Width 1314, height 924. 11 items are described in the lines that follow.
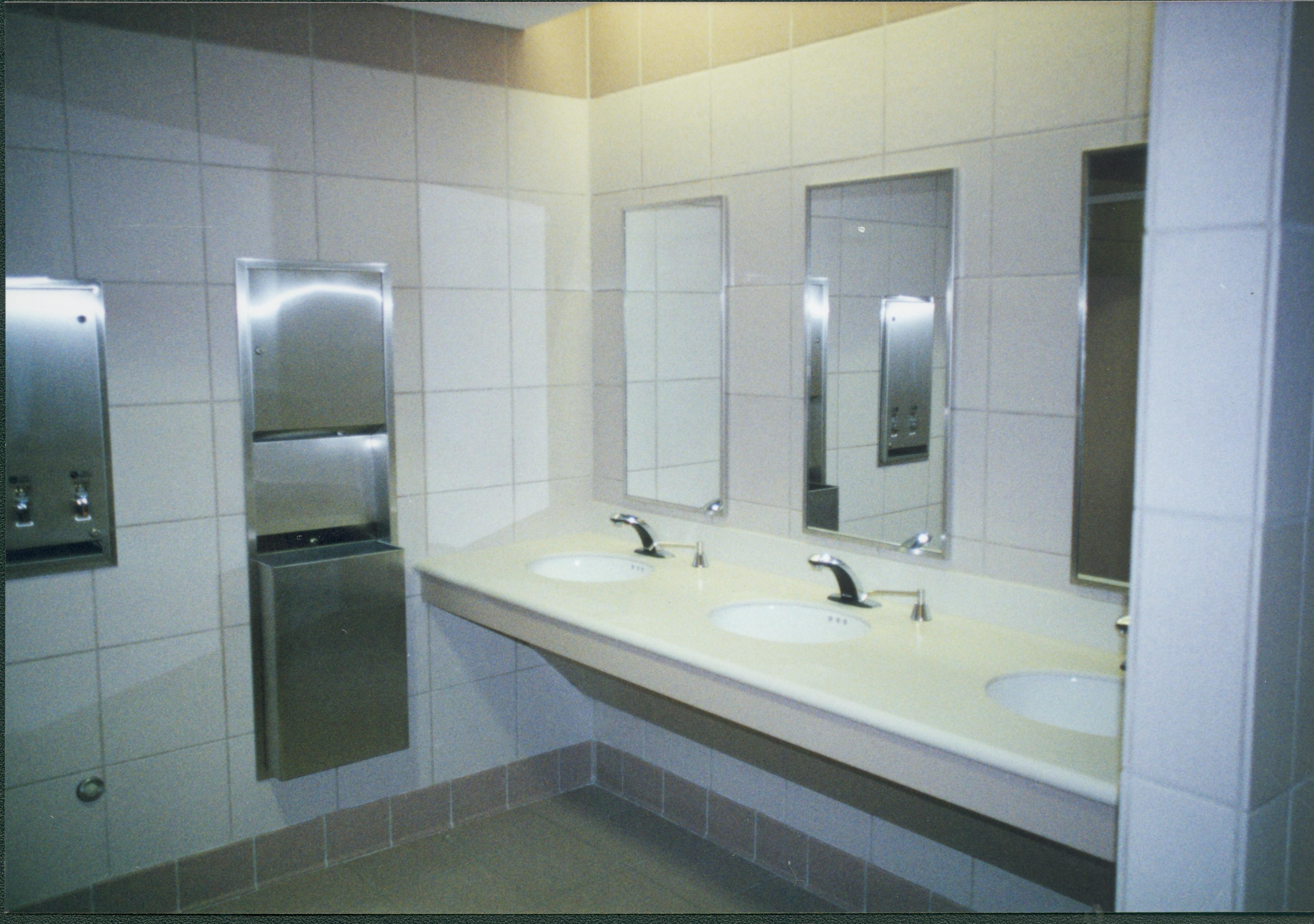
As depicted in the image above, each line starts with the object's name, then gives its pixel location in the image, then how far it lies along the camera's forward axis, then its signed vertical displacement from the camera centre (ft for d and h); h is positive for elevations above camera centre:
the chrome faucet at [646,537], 11.47 -1.84
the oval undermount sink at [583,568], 11.73 -2.23
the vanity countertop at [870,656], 6.32 -2.18
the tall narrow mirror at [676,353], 11.09 +0.14
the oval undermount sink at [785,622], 9.36 -2.30
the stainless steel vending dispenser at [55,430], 9.11 -0.54
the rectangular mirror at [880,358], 8.98 +0.08
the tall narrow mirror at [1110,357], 7.73 +0.06
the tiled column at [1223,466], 4.67 -0.46
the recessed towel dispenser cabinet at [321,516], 10.23 -1.51
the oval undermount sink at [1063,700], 7.57 -2.40
